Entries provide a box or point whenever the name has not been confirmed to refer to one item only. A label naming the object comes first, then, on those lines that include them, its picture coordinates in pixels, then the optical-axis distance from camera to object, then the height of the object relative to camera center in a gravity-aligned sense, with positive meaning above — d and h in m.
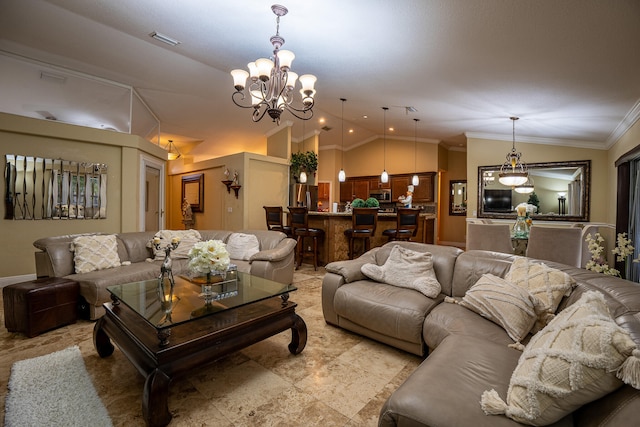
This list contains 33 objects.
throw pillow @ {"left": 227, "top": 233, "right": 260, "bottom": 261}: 3.98 -0.52
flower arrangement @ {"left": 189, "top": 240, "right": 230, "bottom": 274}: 2.30 -0.39
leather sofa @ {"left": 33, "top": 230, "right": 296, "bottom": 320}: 2.89 -0.67
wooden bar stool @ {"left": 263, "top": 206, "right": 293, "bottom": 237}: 5.53 -0.17
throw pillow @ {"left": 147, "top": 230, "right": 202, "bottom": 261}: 3.77 -0.46
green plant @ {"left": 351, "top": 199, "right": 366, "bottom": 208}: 5.14 +0.13
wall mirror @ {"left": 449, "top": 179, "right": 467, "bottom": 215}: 8.60 +0.48
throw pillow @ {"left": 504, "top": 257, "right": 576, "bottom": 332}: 1.83 -0.47
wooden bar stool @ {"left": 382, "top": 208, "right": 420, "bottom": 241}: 4.79 -0.21
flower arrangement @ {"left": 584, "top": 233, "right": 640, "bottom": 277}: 2.58 -0.36
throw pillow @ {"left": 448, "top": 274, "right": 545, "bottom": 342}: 1.79 -0.63
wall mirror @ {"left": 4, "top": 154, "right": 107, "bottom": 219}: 4.08 +0.30
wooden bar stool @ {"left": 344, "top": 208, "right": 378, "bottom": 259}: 4.70 -0.20
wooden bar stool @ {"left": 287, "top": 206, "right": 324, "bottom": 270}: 5.16 -0.34
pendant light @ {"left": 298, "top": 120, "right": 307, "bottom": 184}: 6.81 +0.82
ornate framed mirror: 5.34 +0.42
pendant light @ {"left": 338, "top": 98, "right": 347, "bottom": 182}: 6.67 +0.83
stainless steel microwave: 8.73 +0.55
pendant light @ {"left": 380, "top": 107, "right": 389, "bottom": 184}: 6.64 +1.88
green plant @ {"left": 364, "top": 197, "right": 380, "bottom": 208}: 5.05 +0.15
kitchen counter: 5.22 -0.42
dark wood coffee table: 1.58 -0.79
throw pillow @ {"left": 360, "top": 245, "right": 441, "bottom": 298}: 2.49 -0.58
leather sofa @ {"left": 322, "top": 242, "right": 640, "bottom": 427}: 1.06 -0.76
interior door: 5.68 +0.21
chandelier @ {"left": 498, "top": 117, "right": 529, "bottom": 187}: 5.01 +0.93
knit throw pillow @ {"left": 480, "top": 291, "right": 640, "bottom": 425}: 0.91 -0.55
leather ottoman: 2.55 -0.92
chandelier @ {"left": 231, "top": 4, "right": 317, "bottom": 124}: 2.87 +1.46
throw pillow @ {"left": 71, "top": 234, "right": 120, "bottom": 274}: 3.13 -0.52
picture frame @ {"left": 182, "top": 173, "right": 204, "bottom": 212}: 7.54 +0.53
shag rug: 1.57 -1.18
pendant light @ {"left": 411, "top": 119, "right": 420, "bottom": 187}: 8.27 +1.65
